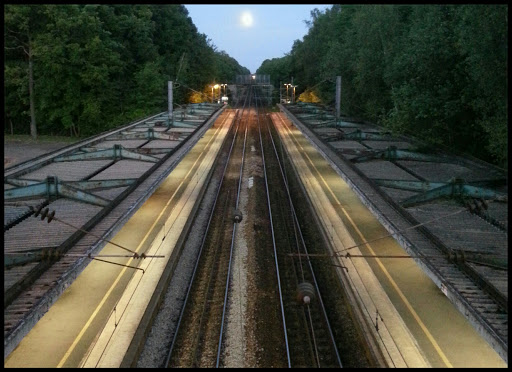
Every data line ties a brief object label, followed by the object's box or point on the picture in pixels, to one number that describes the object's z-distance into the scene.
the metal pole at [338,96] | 40.34
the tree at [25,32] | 43.03
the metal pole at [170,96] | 38.83
